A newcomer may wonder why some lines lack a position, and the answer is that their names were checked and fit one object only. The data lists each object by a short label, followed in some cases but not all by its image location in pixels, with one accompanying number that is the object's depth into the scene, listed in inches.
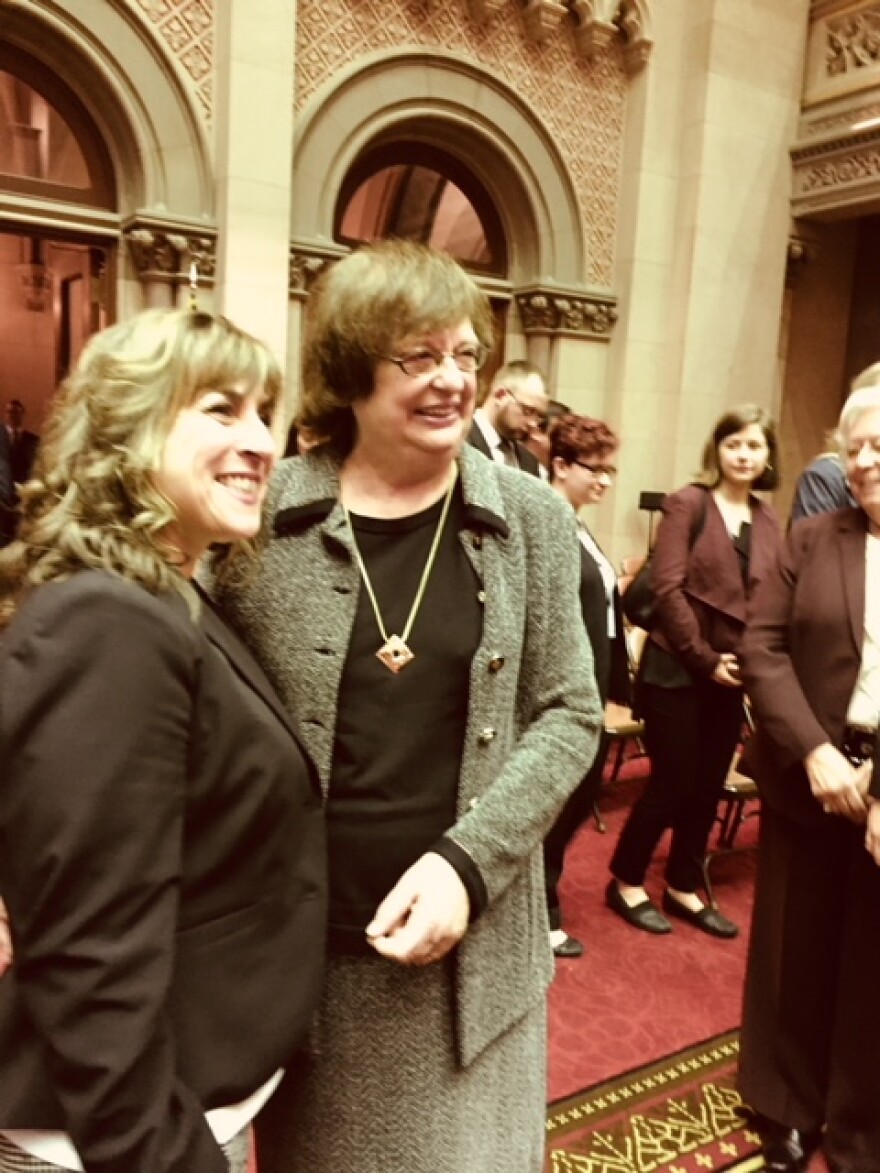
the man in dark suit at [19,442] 213.2
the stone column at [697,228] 249.3
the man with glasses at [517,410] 137.8
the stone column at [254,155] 188.5
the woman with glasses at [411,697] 50.0
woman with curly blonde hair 34.6
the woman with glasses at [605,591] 119.0
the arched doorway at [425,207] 233.0
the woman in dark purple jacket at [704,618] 127.3
